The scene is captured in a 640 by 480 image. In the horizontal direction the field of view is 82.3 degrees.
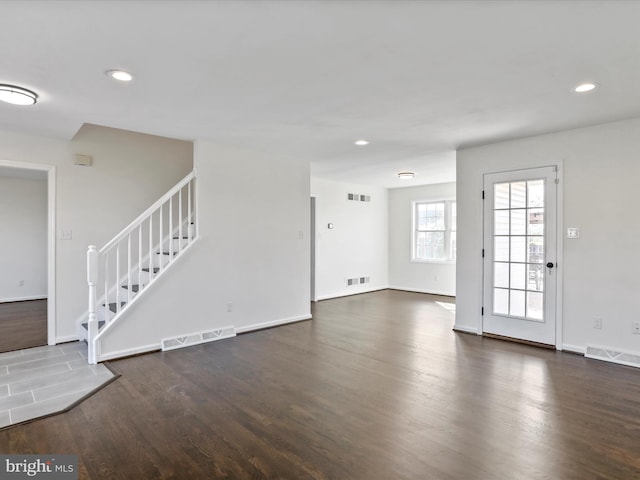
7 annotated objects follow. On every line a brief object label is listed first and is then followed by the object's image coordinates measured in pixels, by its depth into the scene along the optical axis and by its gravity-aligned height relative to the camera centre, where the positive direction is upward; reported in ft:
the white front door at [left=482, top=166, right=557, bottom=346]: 14.37 -0.62
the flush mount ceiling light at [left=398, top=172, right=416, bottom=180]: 22.85 +4.06
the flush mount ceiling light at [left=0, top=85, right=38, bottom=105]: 9.75 +3.90
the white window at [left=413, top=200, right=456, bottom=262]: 26.91 +0.62
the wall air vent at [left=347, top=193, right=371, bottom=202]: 27.14 +3.15
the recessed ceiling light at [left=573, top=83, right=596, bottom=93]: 9.61 +4.08
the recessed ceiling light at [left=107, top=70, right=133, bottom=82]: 8.87 +4.02
